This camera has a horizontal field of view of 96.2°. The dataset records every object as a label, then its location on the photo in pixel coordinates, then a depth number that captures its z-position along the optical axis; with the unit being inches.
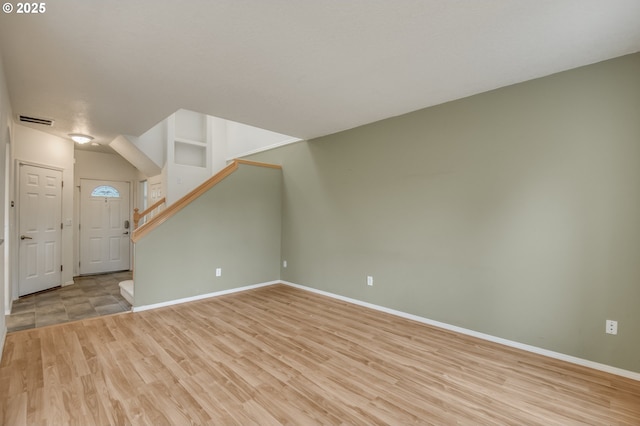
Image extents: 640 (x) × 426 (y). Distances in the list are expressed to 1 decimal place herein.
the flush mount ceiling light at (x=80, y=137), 183.5
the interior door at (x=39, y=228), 172.6
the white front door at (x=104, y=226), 239.3
